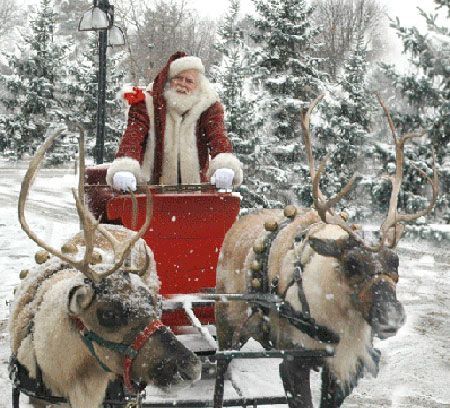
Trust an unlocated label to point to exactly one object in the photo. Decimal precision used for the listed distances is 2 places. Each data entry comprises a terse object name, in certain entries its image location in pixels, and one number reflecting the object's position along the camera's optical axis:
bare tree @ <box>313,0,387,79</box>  38.81
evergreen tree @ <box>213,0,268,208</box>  14.67
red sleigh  5.27
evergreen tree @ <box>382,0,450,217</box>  12.98
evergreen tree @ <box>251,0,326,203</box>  15.22
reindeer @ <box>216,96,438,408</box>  3.88
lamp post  10.26
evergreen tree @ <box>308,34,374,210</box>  15.88
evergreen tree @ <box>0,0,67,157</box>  27.02
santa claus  5.86
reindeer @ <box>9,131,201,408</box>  3.15
